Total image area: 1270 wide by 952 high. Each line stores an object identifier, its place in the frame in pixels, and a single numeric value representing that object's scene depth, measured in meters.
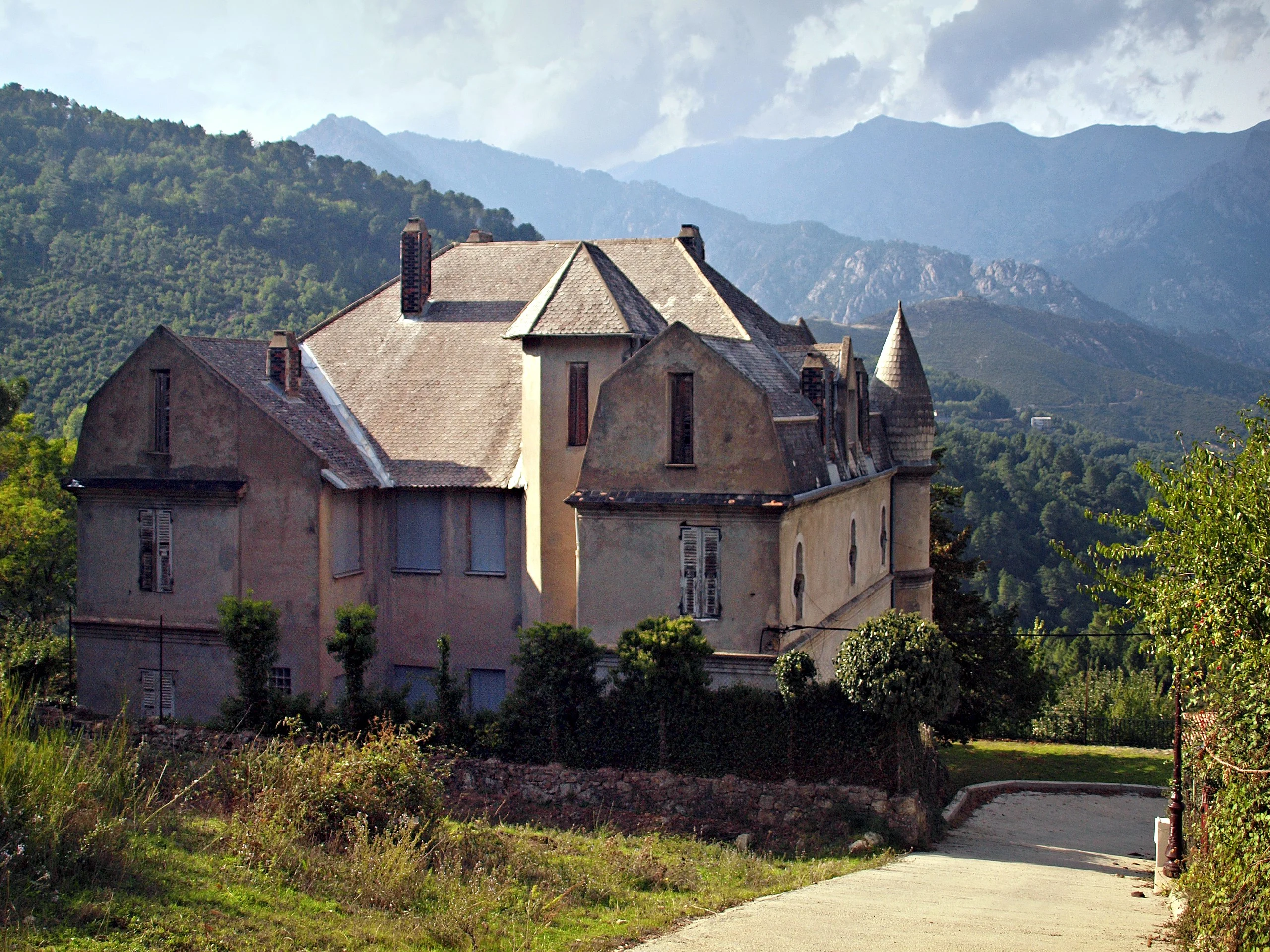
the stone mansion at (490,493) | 28.50
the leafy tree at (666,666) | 25.98
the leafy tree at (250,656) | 27.53
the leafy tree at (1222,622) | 14.87
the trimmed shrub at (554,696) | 26.45
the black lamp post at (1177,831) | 20.14
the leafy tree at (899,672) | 24.45
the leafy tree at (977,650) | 40.53
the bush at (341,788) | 18.48
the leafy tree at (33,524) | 48.62
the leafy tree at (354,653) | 27.34
